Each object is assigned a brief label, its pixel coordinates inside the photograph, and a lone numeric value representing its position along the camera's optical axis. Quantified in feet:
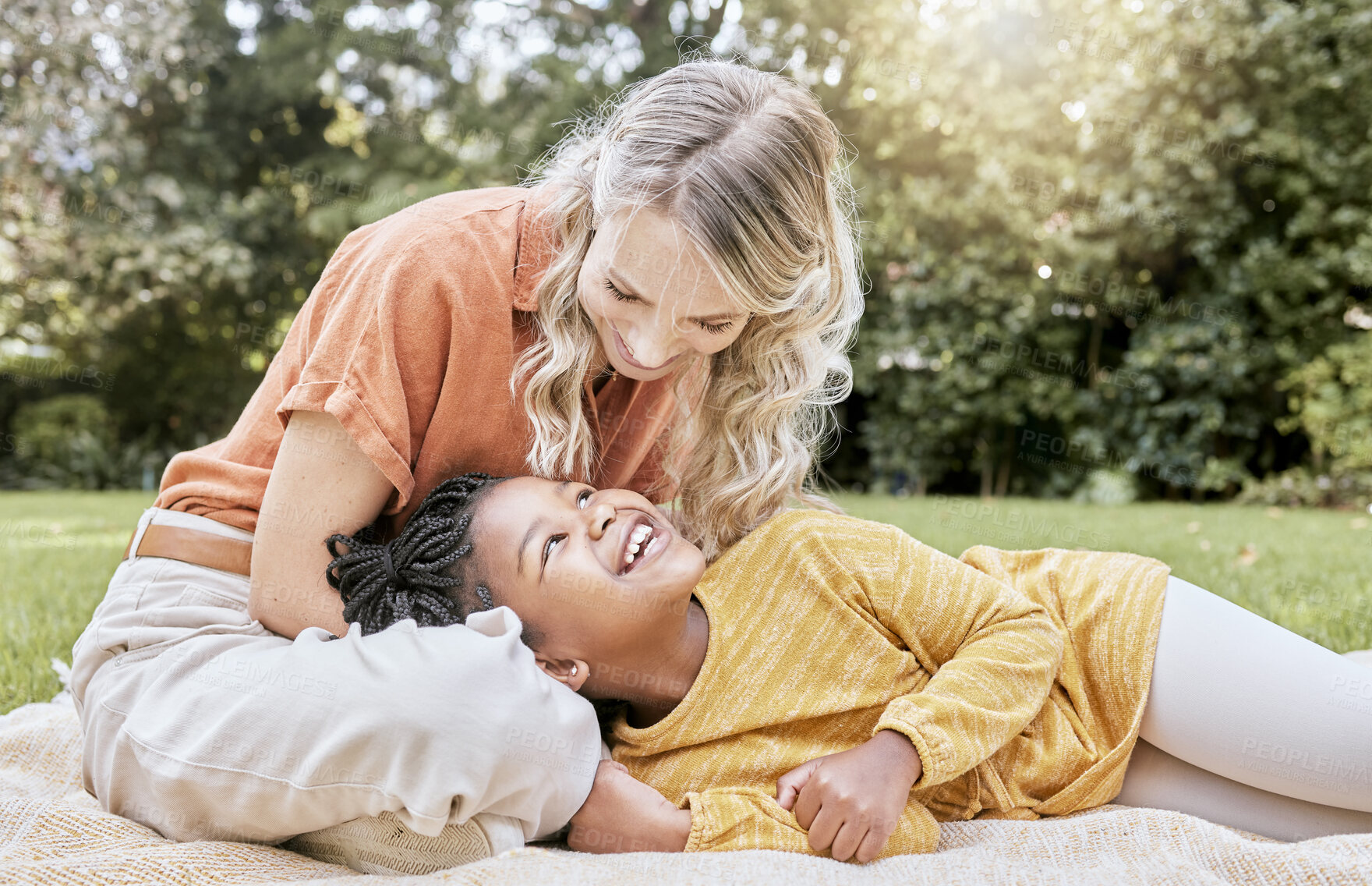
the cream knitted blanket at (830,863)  5.10
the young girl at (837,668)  5.88
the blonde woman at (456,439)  5.37
